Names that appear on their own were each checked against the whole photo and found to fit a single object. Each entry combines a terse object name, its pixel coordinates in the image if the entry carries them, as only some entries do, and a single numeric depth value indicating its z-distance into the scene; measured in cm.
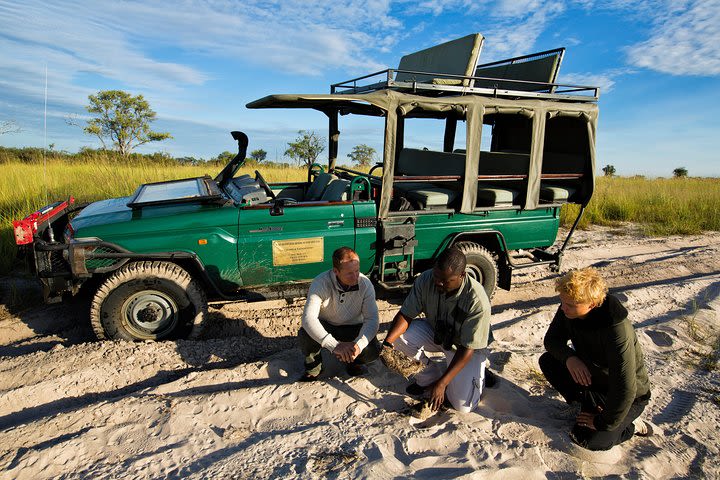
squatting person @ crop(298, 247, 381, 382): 346
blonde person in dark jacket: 275
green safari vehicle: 416
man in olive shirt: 320
